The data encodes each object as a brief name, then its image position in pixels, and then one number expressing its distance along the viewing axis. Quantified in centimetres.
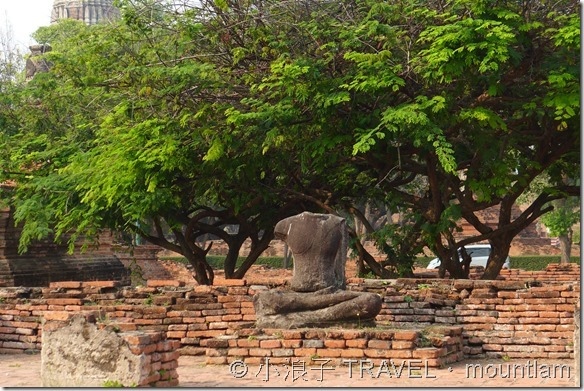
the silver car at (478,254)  2603
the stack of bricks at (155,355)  777
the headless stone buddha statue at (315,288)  1020
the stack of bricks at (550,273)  1800
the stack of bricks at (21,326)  1185
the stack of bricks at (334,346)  942
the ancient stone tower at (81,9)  6712
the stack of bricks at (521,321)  1060
